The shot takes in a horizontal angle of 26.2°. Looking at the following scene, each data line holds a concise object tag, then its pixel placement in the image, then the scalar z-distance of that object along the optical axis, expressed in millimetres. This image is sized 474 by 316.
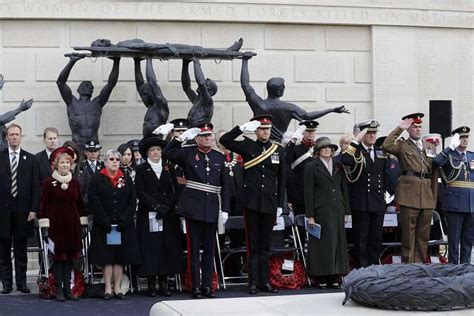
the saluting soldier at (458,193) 13555
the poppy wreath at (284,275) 12906
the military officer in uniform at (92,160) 13172
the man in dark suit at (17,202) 12523
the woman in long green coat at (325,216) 12883
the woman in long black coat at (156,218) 12172
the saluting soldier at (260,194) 12398
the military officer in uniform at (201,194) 12031
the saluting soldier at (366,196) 13391
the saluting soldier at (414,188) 13391
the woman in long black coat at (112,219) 11891
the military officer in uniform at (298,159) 13602
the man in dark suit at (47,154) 12862
